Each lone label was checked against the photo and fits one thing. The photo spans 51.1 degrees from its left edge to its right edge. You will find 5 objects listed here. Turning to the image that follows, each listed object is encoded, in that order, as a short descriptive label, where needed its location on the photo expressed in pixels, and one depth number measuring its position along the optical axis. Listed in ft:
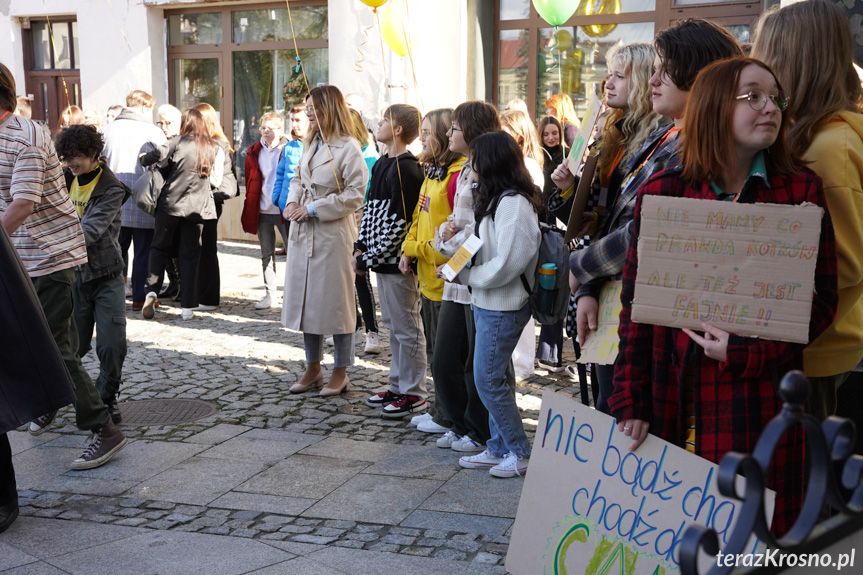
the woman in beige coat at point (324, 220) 20.24
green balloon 28.60
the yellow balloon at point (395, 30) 28.68
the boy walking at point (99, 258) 17.47
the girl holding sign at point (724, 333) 7.72
